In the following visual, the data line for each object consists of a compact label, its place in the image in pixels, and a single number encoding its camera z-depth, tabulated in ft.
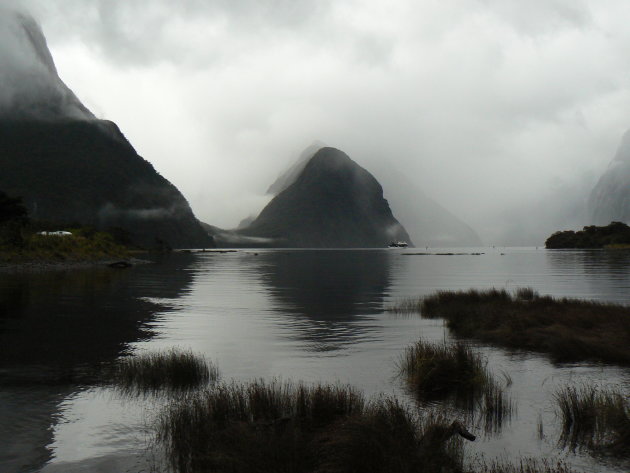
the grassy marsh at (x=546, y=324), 72.69
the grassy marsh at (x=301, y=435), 31.71
